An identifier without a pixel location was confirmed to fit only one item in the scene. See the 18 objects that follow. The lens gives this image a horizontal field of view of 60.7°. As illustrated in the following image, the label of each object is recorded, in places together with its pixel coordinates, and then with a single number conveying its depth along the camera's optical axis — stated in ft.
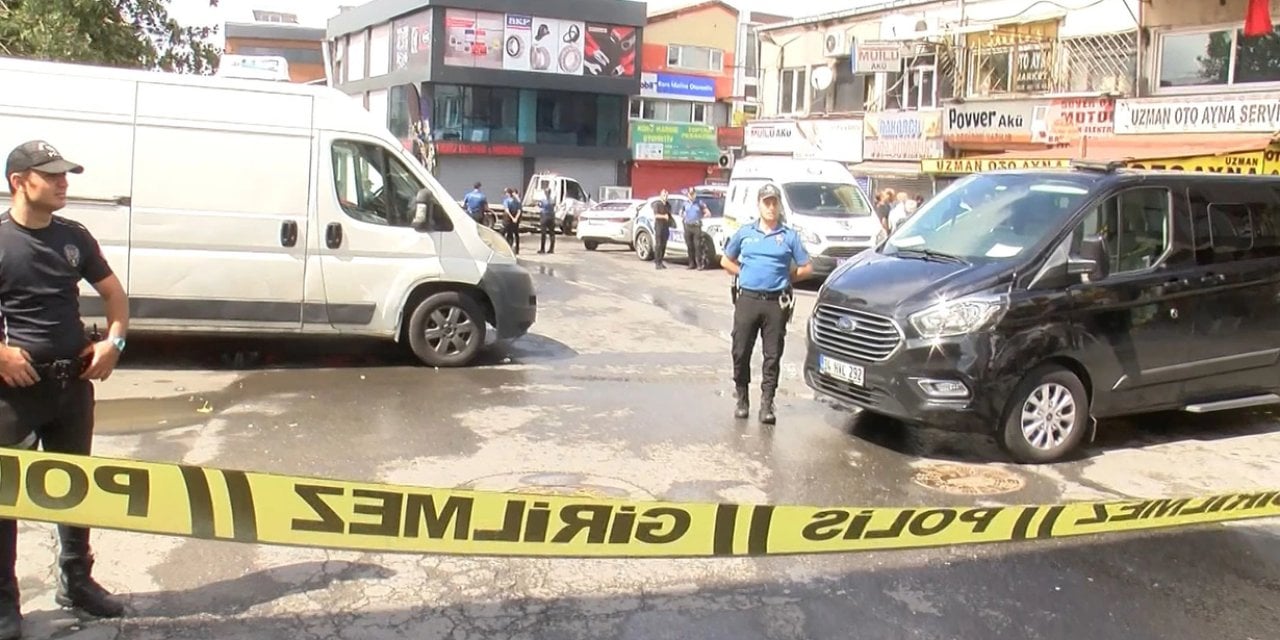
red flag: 61.98
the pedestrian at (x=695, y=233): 73.36
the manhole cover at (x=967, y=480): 21.77
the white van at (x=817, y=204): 59.57
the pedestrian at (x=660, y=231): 74.90
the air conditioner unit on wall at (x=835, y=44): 97.60
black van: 23.02
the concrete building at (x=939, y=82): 74.59
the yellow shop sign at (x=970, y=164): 66.48
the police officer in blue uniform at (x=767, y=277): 25.62
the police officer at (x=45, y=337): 12.77
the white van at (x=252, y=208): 28.25
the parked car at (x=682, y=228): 72.43
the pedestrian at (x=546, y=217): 84.74
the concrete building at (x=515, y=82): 150.82
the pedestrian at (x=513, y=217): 78.74
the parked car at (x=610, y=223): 90.07
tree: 38.93
